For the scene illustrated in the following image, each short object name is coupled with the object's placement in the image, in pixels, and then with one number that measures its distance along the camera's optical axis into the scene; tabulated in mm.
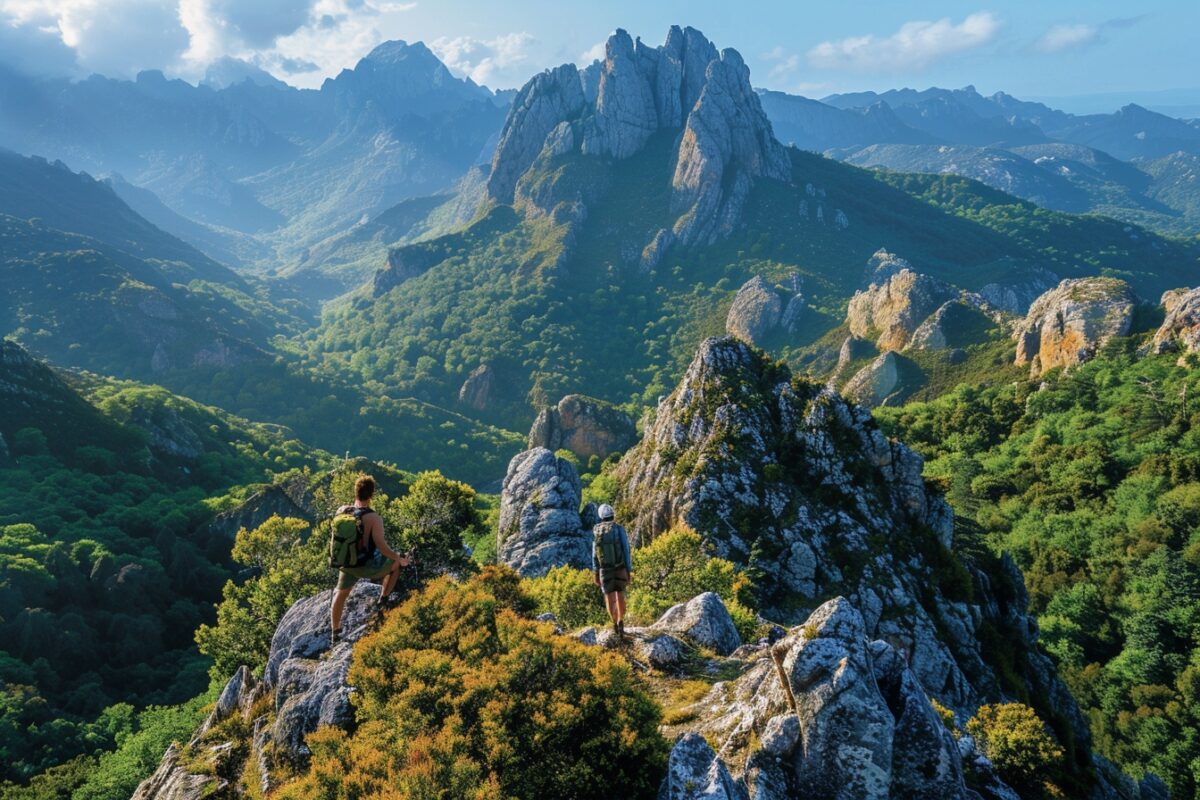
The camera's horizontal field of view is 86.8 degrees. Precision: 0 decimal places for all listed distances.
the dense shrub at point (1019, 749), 18953
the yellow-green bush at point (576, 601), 25141
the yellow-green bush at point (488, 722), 11000
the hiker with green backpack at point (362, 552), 15719
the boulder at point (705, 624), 19125
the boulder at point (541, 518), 37219
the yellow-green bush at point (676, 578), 28281
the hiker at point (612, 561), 17688
